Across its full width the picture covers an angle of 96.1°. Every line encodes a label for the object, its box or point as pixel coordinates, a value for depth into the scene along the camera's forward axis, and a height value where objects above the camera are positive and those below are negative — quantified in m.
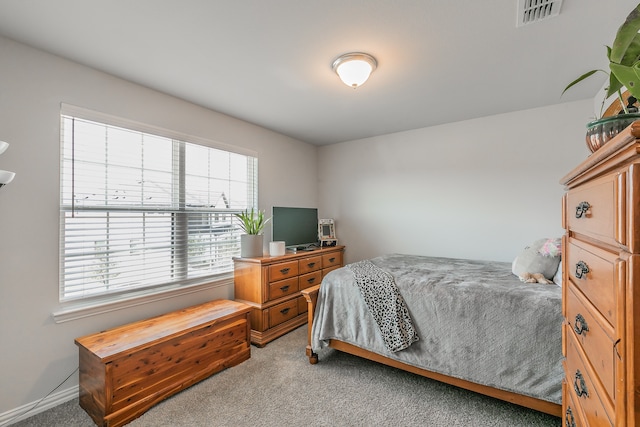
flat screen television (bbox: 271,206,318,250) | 3.69 -0.14
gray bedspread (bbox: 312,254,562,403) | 1.72 -0.76
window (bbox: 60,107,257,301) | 2.19 +0.07
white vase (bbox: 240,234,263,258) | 3.26 -0.34
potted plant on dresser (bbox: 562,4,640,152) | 0.65 +0.32
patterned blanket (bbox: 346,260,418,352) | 2.10 -0.71
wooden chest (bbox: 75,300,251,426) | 1.82 -1.02
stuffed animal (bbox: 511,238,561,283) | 2.14 -0.37
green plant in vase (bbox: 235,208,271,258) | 3.26 -0.23
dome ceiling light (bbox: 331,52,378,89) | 2.11 +1.12
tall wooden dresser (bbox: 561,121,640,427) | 0.56 -0.17
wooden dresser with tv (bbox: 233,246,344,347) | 3.01 -0.82
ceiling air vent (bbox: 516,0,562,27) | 1.59 +1.17
